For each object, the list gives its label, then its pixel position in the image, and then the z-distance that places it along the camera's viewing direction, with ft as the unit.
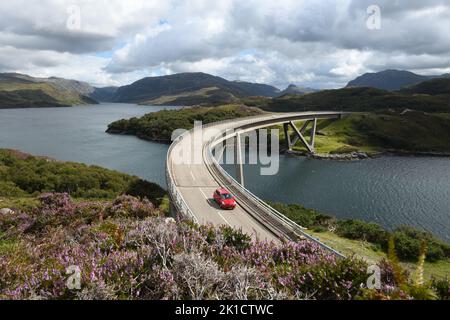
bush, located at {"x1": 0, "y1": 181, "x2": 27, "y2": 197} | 132.62
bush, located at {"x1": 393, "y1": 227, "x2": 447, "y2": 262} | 92.02
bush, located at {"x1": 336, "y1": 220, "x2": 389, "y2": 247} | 102.37
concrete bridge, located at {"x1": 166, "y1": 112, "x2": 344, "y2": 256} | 79.15
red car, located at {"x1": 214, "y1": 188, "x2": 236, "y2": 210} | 94.48
